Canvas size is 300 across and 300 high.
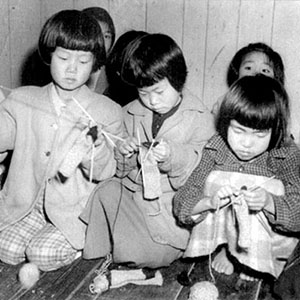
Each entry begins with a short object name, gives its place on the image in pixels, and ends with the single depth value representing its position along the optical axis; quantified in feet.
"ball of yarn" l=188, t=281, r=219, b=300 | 4.17
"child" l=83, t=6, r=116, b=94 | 7.25
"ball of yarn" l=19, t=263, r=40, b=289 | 4.49
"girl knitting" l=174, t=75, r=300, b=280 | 4.28
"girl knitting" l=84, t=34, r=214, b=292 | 4.66
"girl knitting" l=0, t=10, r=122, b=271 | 4.83
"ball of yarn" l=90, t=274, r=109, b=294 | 4.42
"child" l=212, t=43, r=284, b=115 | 6.39
